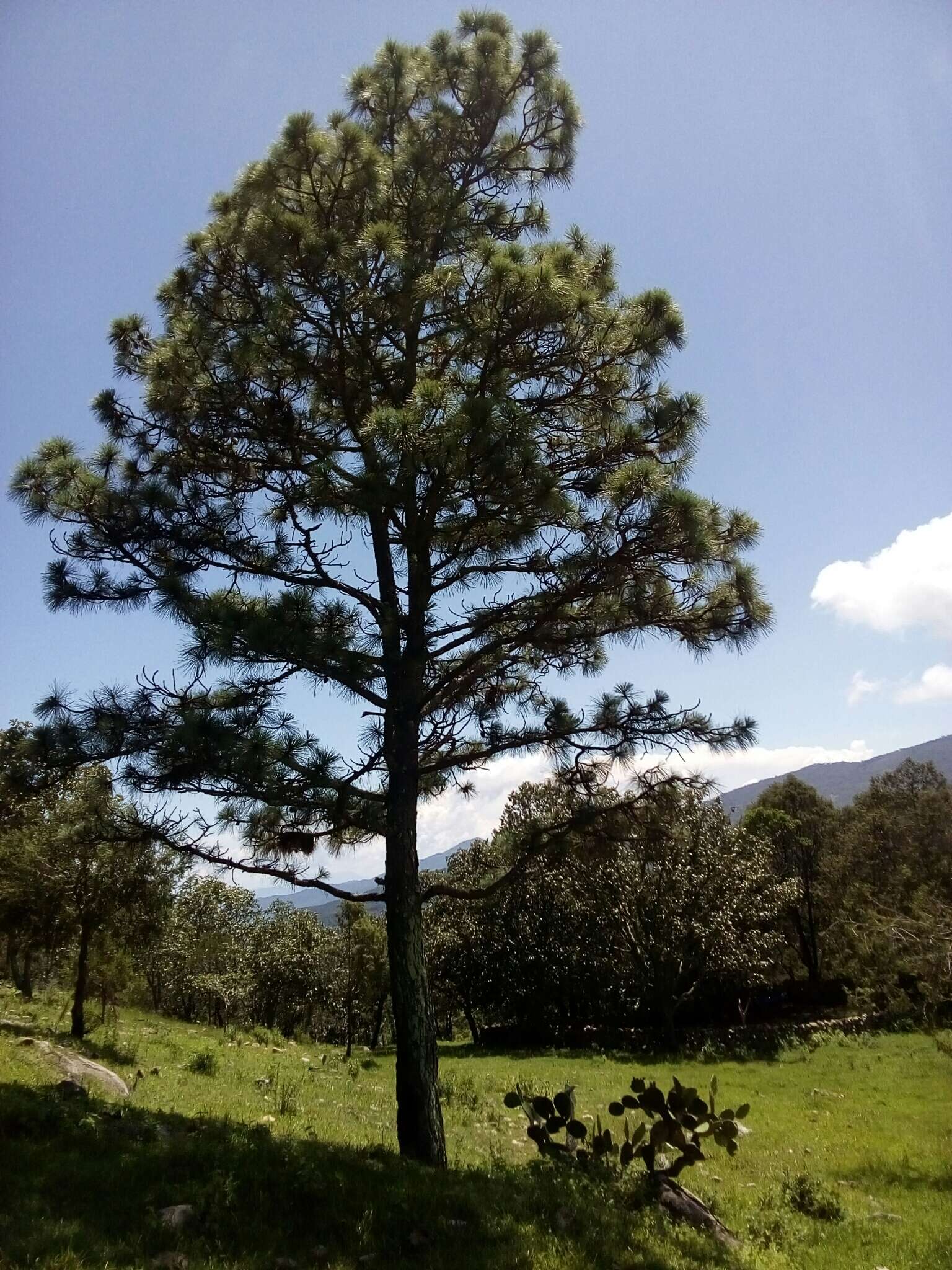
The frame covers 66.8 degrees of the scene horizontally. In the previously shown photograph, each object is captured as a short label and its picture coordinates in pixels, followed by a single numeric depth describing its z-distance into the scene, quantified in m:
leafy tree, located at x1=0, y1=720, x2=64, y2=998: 11.12
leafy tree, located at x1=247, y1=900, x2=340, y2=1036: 44.56
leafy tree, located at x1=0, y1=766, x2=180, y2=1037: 11.57
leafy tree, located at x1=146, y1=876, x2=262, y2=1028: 33.03
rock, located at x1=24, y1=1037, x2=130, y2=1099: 8.63
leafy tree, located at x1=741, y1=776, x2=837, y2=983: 36.25
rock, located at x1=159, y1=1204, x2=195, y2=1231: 4.28
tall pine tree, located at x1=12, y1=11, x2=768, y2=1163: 6.23
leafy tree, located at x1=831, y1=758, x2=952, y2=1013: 11.77
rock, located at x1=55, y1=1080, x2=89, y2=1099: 7.05
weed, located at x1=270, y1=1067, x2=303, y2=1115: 9.31
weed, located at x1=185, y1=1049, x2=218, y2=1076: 12.45
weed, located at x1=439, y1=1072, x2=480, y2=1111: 12.65
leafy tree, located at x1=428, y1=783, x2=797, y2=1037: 24.56
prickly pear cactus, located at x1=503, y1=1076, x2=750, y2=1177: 6.61
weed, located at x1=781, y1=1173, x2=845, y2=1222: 6.89
